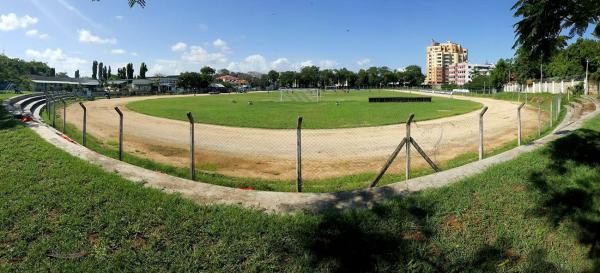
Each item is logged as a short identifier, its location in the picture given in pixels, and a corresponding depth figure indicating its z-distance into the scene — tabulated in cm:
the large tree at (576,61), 5434
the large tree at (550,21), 581
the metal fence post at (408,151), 716
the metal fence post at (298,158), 682
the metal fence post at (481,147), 938
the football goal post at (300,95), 6188
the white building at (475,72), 16775
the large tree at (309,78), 19462
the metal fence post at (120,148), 964
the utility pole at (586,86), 4879
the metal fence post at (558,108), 2246
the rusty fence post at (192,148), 755
